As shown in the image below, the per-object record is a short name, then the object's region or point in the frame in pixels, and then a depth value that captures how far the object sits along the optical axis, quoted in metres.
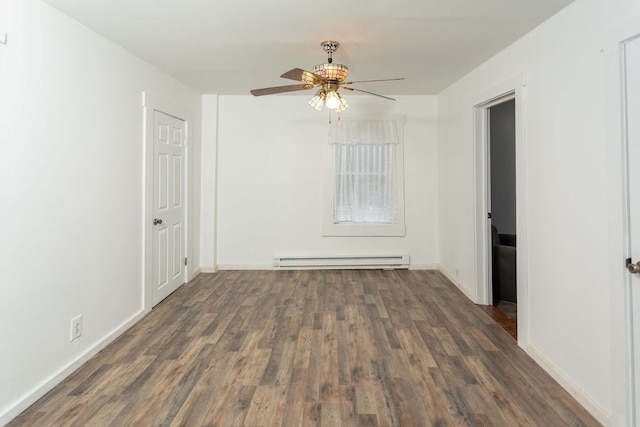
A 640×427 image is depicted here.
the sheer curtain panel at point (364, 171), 5.30
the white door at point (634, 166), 1.79
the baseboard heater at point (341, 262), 5.34
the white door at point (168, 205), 3.89
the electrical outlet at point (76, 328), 2.59
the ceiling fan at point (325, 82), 2.77
